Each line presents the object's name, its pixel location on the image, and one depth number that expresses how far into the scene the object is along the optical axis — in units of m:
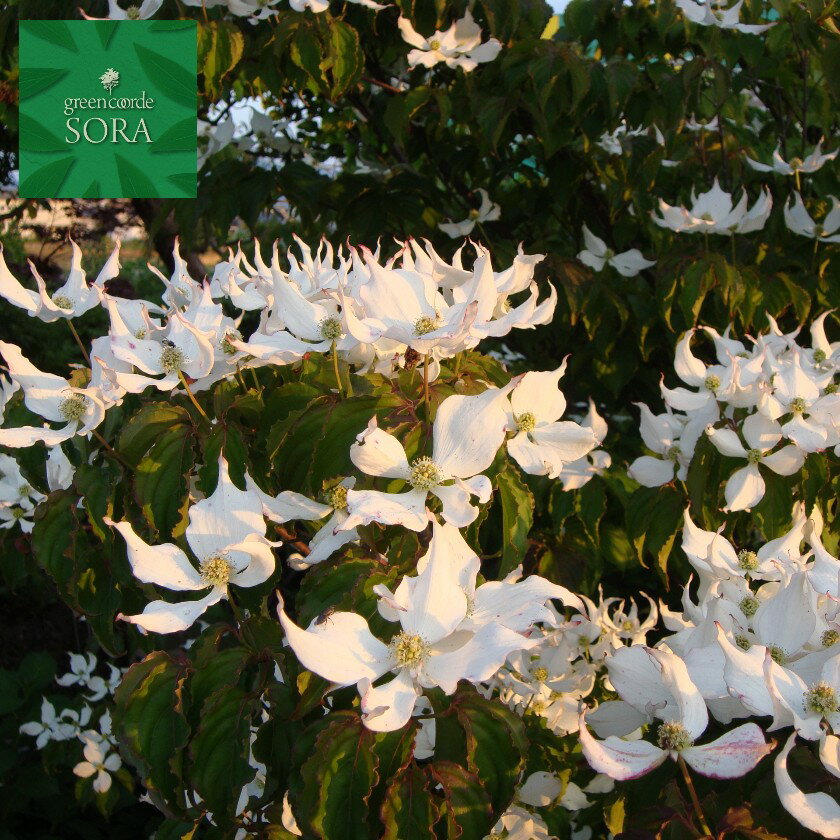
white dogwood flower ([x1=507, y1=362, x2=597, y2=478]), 0.76
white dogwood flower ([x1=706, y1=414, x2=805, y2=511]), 0.83
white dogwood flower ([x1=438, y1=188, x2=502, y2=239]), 1.18
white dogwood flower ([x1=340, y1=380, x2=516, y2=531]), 0.70
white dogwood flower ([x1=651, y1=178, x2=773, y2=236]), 1.04
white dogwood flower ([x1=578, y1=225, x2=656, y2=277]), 1.15
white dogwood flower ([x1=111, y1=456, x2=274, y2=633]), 0.72
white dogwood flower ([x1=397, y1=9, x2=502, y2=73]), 1.10
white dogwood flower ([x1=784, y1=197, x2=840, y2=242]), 1.05
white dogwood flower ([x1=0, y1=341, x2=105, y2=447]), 0.75
